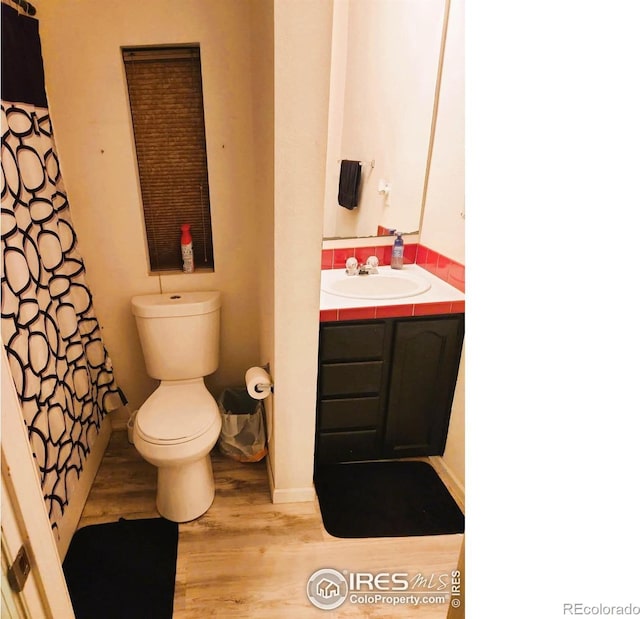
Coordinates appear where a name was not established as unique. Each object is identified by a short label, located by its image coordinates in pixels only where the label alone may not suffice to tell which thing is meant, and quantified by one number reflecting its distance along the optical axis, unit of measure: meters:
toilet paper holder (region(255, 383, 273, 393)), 1.65
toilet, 1.56
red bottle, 1.95
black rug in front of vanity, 1.68
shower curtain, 1.26
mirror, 1.83
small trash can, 1.99
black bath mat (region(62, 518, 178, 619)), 1.38
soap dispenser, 2.05
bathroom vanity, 1.69
